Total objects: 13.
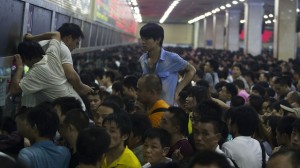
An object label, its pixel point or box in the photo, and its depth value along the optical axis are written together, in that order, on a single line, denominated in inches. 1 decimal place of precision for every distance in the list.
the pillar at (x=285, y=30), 871.1
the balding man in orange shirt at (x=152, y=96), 194.5
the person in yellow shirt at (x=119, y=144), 160.9
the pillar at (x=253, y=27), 1149.1
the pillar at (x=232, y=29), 1489.9
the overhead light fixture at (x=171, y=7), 1304.1
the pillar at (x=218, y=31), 1745.1
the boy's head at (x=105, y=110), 195.5
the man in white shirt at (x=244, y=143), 170.6
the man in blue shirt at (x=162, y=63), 226.5
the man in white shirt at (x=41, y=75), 193.9
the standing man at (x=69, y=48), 203.6
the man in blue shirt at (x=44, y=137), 147.5
